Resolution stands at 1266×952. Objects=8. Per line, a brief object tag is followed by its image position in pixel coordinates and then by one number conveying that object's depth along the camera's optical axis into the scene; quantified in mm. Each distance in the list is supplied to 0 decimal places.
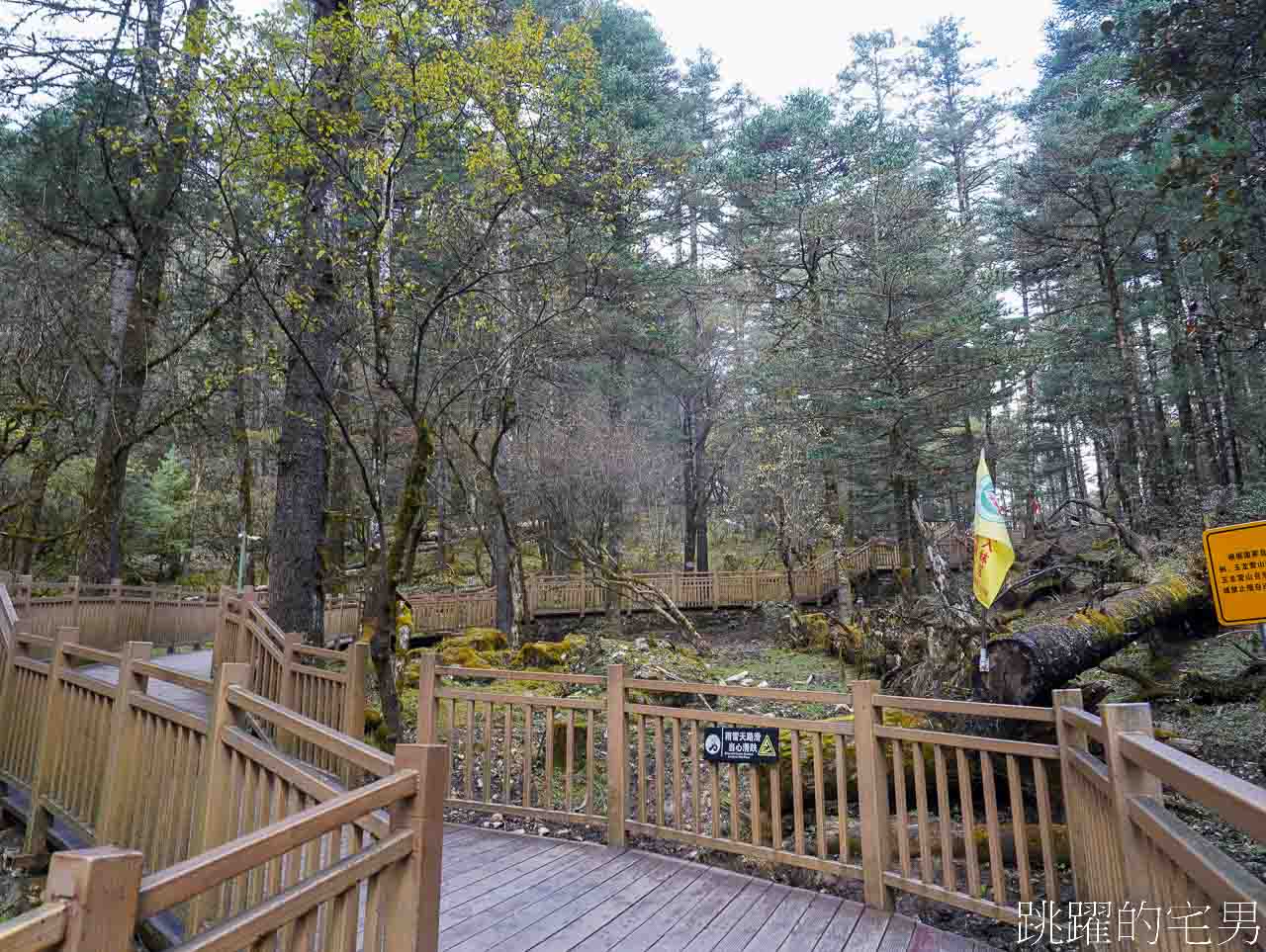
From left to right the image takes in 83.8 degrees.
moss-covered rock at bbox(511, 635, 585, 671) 10492
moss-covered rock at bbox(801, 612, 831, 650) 13509
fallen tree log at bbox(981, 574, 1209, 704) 5160
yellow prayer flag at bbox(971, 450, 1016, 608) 4824
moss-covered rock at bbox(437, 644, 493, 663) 10789
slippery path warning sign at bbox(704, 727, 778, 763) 3711
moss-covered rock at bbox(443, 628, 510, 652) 12602
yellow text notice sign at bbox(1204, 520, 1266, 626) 3164
